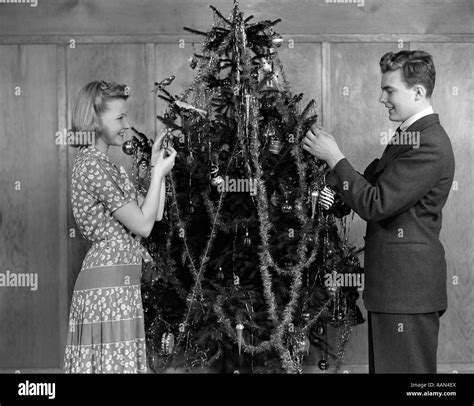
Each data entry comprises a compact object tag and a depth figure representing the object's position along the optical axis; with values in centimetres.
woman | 291
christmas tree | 369
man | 289
